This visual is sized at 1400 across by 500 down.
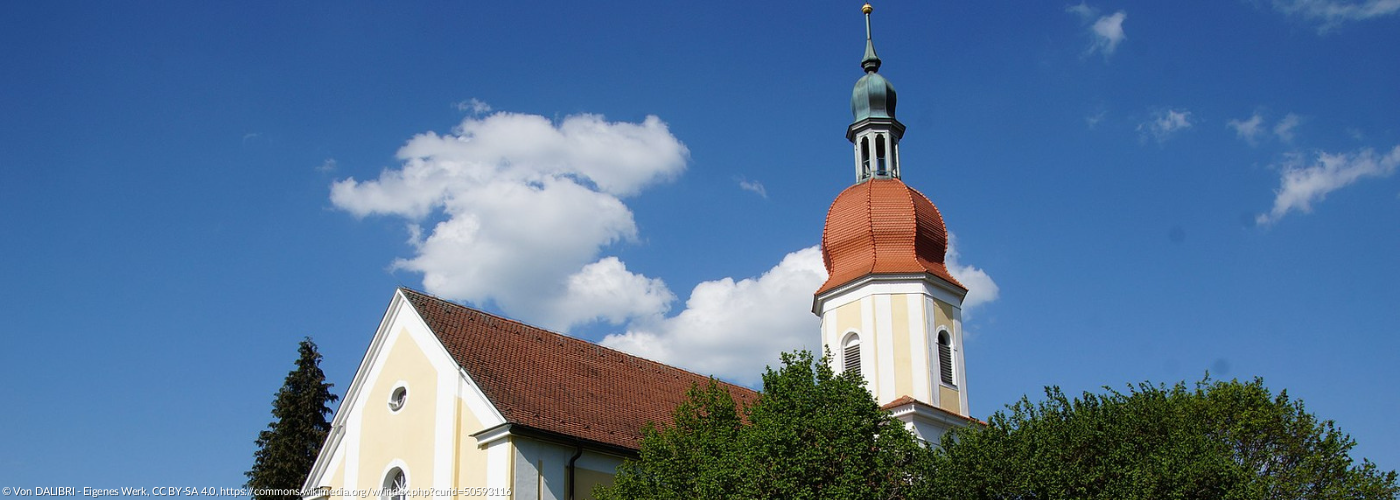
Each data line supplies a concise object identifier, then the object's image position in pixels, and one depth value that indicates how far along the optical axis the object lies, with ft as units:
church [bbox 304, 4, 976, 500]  80.64
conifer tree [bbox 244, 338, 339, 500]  126.82
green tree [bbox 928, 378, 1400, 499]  68.23
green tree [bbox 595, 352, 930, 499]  67.46
